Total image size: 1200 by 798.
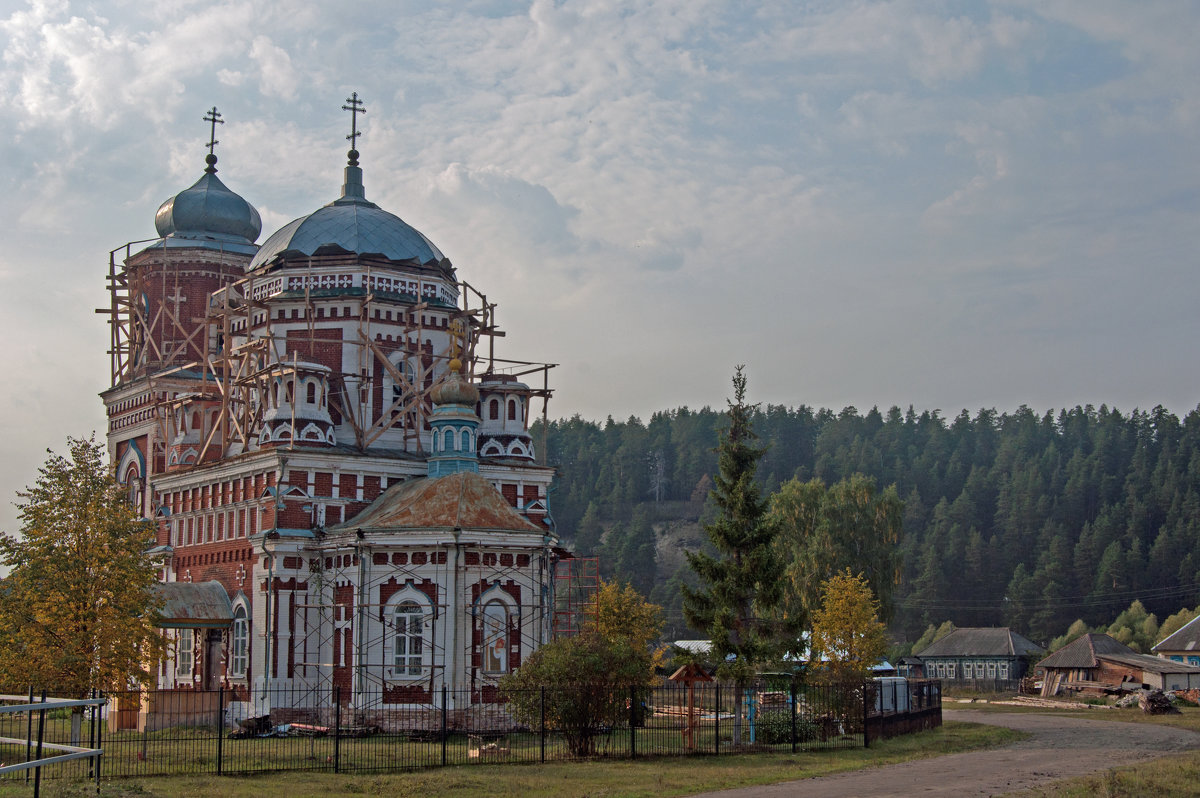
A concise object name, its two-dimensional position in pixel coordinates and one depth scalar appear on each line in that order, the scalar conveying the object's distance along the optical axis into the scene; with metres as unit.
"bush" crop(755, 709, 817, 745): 29.70
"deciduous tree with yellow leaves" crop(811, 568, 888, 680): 42.56
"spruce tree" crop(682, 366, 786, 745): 30.09
